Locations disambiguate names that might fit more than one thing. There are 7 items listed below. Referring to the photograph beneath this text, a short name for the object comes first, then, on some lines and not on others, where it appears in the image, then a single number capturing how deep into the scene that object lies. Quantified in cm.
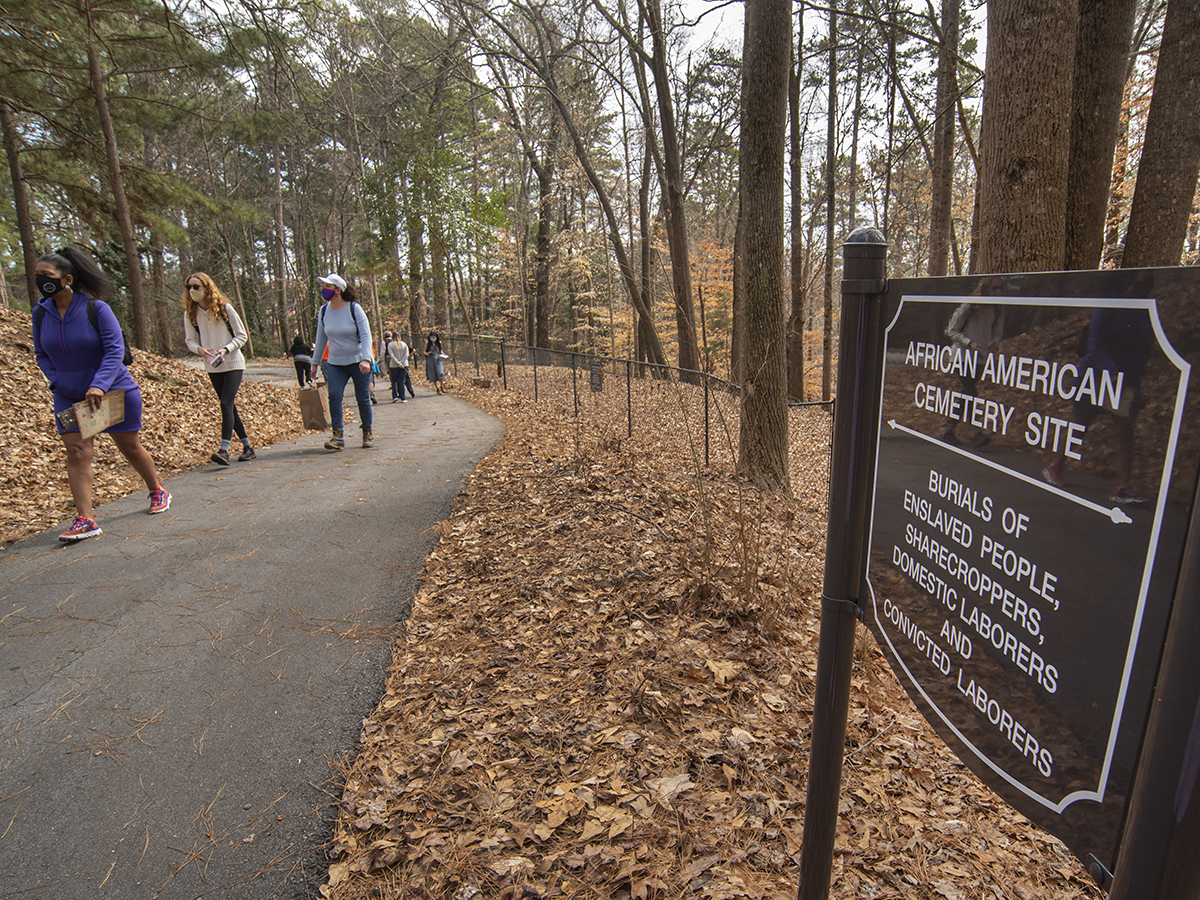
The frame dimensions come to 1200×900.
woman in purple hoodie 467
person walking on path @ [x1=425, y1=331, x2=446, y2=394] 1762
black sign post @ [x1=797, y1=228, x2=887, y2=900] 139
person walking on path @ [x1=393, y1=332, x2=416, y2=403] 1456
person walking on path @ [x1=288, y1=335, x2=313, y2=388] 1611
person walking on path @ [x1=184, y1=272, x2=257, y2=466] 668
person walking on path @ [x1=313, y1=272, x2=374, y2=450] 774
